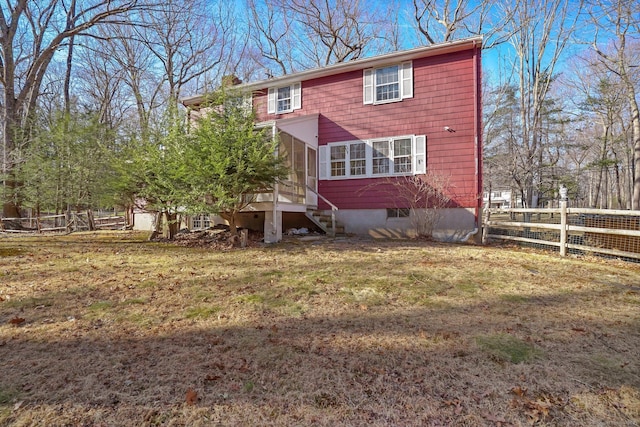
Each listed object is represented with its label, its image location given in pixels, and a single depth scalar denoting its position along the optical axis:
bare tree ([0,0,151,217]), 10.66
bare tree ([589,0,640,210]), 14.15
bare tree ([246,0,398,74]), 18.44
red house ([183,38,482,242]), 9.53
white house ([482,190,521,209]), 42.59
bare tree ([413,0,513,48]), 16.66
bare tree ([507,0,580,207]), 16.27
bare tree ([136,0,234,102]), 17.98
